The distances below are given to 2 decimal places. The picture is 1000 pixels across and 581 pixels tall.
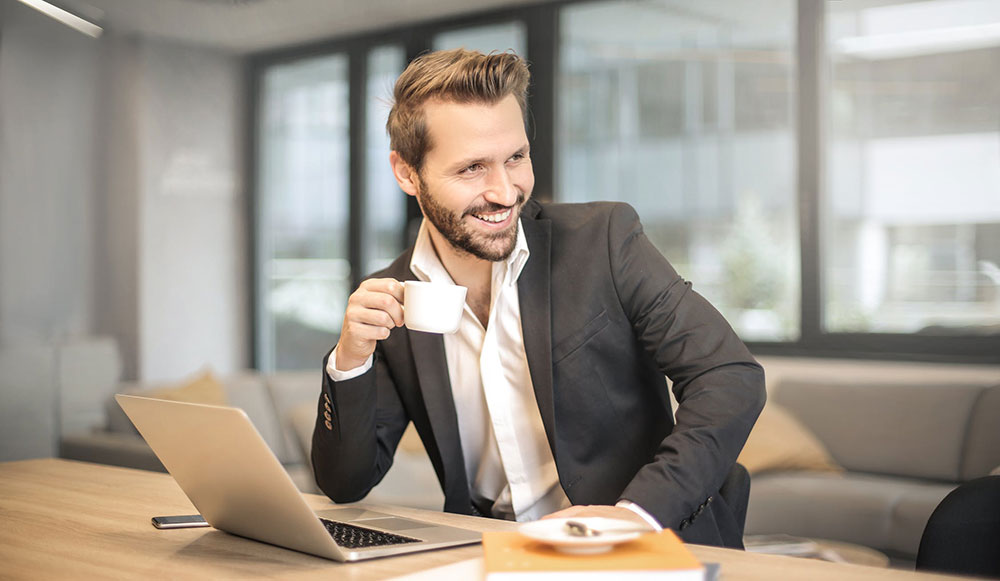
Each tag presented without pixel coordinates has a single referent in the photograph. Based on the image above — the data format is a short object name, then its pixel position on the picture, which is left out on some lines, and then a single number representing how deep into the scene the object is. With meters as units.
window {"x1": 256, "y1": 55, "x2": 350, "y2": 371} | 5.08
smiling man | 1.57
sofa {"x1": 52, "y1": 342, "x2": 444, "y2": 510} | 3.56
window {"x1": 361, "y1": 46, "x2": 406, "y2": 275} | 5.57
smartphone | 1.34
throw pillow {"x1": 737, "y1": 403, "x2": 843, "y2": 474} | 3.49
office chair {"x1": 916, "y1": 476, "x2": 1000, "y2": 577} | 1.28
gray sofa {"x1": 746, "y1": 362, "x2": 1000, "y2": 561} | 3.19
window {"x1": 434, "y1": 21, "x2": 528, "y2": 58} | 5.23
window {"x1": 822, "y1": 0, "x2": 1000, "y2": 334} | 3.88
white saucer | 0.89
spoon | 0.92
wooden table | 1.04
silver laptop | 1.06
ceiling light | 3.64
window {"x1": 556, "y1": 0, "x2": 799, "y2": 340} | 4.41
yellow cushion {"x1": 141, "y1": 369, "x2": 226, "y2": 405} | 3.79
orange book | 0.84
